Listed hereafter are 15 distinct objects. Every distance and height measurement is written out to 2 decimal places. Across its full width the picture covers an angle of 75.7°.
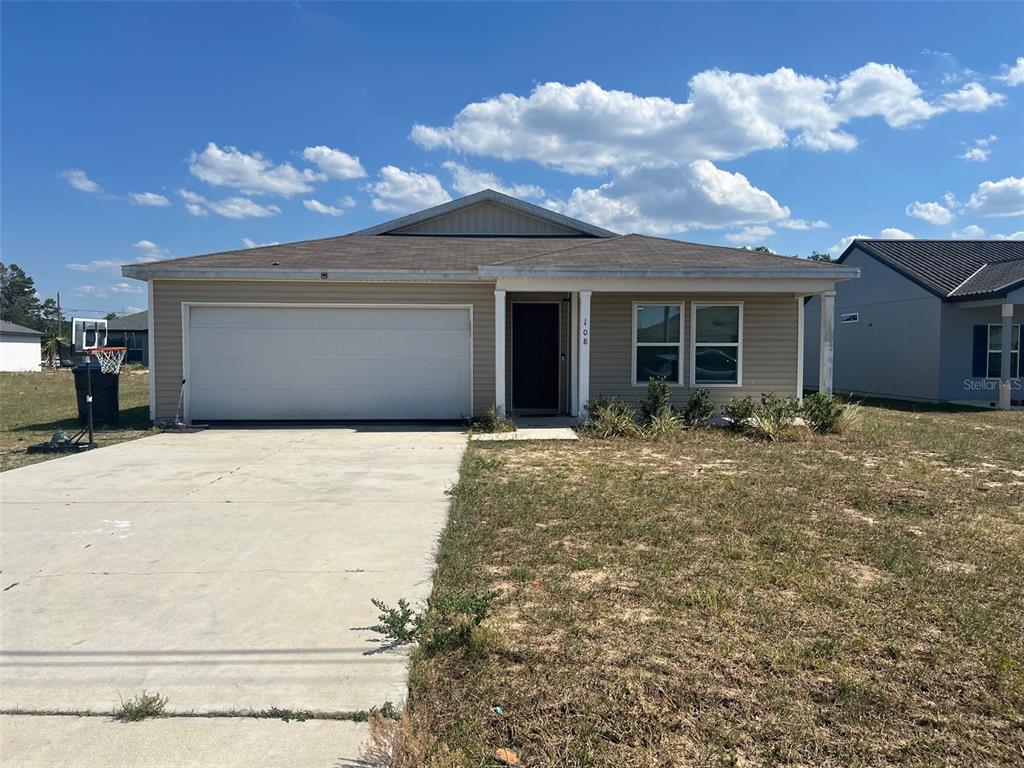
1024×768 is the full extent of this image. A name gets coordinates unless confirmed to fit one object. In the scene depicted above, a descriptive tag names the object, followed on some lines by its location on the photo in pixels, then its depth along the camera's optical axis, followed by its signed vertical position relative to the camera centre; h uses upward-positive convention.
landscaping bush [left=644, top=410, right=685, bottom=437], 10.41 -1.09
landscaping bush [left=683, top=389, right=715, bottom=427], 11.46 -0.91
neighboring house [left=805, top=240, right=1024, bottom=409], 16.58 +1.05
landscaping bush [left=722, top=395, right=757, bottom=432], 10.96 -0.91
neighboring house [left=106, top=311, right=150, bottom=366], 42.88 +1.21
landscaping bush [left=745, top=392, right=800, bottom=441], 10.32 -0.95
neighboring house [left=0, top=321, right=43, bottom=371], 38.06 +0.39
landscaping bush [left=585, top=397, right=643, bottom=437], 10.42 -1.03
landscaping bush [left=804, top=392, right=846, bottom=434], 10.70 -0.89
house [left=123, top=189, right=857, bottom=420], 11.37 +0.55
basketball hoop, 11.32 -0.07
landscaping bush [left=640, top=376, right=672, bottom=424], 11.23 -0.71
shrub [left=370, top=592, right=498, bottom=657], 3.35 -1.44
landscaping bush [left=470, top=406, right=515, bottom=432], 10.94 -1.13
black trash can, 11.53 -0.83
